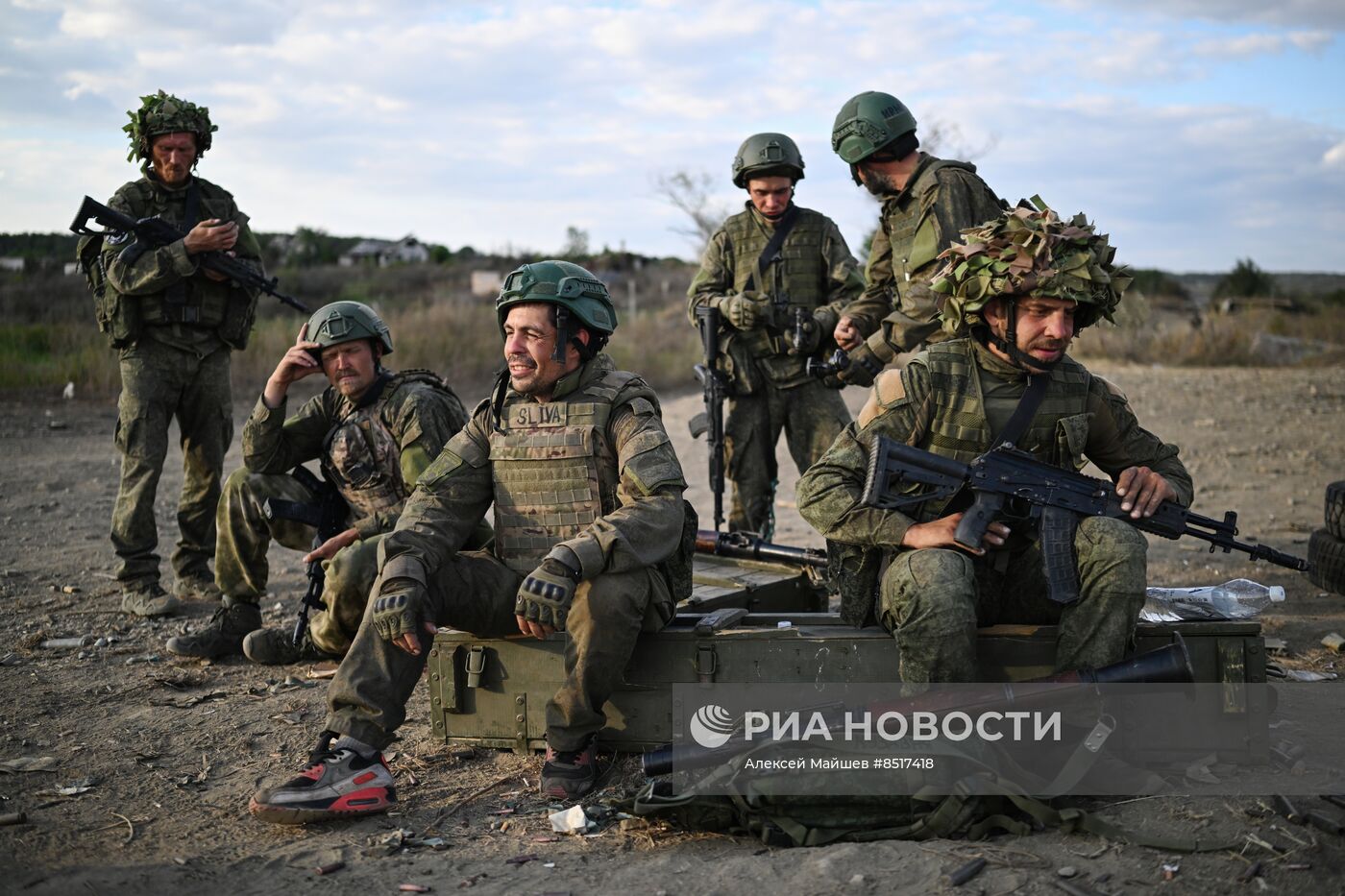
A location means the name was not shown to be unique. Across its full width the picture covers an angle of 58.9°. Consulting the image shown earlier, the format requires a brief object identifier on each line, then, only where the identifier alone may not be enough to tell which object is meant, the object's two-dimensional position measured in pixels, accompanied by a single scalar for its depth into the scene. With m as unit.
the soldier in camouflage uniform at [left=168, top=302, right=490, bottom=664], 5.32
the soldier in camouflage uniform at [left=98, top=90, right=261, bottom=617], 6.82
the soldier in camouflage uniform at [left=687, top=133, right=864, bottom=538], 7.00
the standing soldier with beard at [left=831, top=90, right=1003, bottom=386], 5.84
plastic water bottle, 4.35
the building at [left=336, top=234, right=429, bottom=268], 37.97
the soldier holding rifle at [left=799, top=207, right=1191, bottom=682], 3.96
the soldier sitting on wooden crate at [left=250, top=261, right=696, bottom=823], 4.01
